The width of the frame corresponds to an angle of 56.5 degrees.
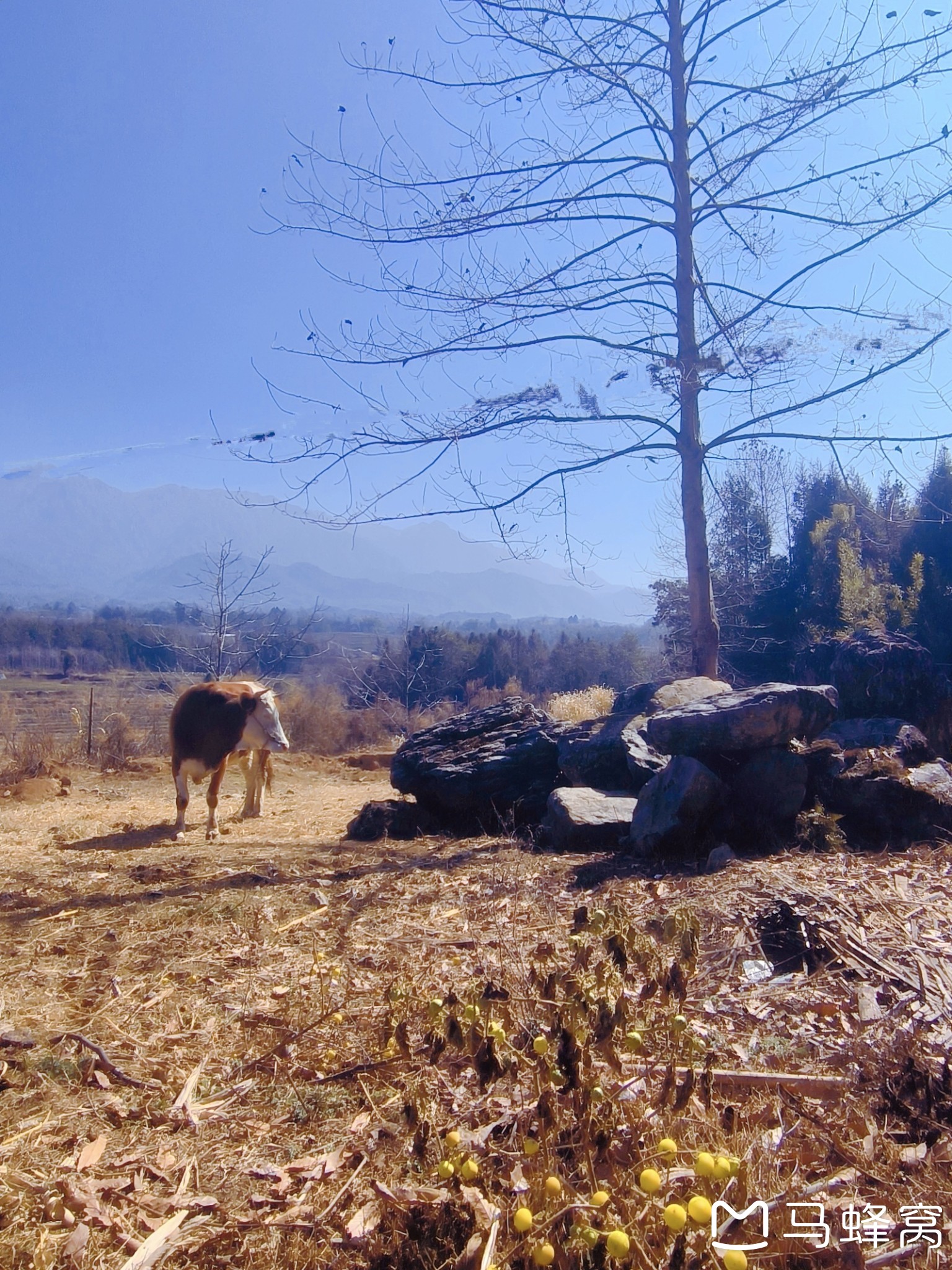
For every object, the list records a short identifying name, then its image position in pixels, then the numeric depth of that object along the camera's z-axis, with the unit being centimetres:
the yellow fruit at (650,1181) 190
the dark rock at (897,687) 770
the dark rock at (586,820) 627
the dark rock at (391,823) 769
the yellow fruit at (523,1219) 194
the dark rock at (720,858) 532
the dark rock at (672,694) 784
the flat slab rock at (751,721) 597
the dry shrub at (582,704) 1415
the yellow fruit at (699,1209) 180
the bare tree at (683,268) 847
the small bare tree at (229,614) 2209
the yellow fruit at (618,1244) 176
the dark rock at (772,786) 582
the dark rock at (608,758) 708
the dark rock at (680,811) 569
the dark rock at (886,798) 570
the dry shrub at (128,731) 1720
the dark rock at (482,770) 775
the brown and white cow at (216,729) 944
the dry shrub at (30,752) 1498
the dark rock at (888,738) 653
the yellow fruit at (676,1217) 180
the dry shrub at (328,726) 2200
